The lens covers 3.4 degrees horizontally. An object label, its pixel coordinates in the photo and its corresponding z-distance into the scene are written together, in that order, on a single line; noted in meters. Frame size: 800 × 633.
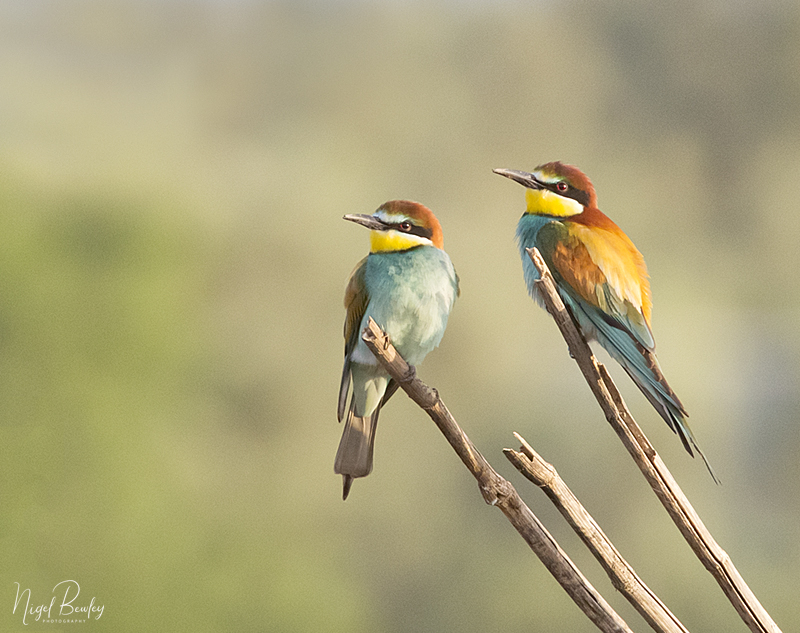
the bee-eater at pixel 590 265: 6.37
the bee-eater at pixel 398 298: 6.39
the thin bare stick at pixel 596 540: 6.30
